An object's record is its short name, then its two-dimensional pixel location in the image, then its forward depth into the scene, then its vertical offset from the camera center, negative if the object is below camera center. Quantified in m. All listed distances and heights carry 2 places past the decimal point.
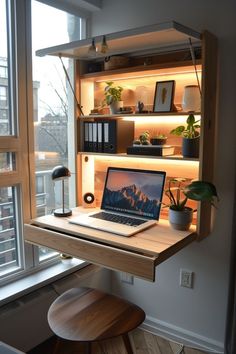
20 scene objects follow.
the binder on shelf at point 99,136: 2.23 -0.02
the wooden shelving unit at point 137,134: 1.63 -0.05
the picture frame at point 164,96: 1.99 +0.23
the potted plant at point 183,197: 1.67 -0.36
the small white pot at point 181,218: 1.84 -0.46
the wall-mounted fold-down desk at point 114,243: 1.55 -0.56
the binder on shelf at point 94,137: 2.26 -0.02
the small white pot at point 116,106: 2.16 +0.18
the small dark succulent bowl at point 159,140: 2.04 -0.03
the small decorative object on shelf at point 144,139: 2.10 -0.03
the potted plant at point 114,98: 2.16 +0.23
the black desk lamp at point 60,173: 2.04 -0.24
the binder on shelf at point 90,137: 2.28 -0.02
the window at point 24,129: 1.91 +0.03
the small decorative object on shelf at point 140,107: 2.07 +0.17
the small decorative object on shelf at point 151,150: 1.97 -0.09
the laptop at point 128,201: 1.92 -0.42
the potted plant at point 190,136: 1.84 -0.01
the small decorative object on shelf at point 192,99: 1.85 +0.20
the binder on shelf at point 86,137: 2.30 -0.02
